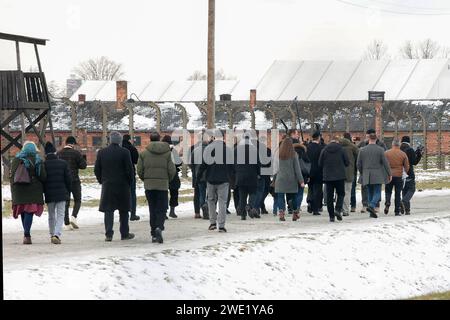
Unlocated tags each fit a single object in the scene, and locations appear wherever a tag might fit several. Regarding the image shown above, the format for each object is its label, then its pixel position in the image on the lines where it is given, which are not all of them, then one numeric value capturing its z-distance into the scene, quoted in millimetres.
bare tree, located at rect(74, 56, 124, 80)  149125
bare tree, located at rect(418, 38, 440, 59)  143700
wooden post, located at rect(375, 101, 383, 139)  67788
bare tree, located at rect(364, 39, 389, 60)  147850
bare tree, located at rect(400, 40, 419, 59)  143162
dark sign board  77750
